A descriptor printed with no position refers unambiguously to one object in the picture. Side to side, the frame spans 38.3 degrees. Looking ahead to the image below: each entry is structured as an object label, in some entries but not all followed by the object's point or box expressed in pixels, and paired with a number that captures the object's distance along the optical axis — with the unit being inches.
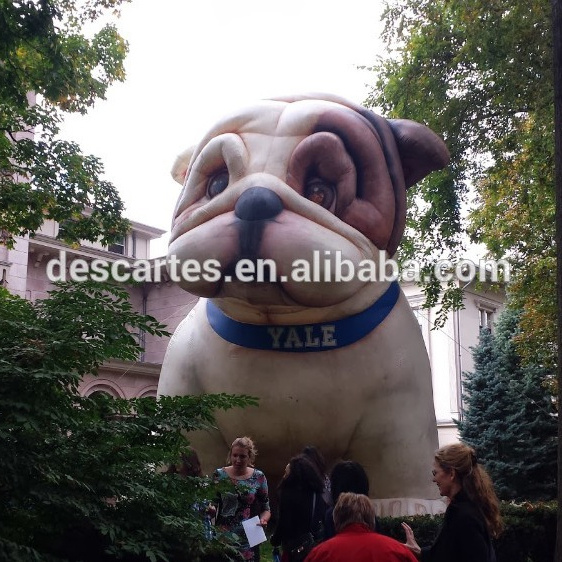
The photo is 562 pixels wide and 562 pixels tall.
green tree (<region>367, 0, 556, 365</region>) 341.4
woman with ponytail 122.6
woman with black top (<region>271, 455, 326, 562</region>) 171.6
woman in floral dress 177.6
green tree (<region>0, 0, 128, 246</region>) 309.4
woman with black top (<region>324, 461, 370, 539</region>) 165.9
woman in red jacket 115.0
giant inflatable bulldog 201.9
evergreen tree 626.8
